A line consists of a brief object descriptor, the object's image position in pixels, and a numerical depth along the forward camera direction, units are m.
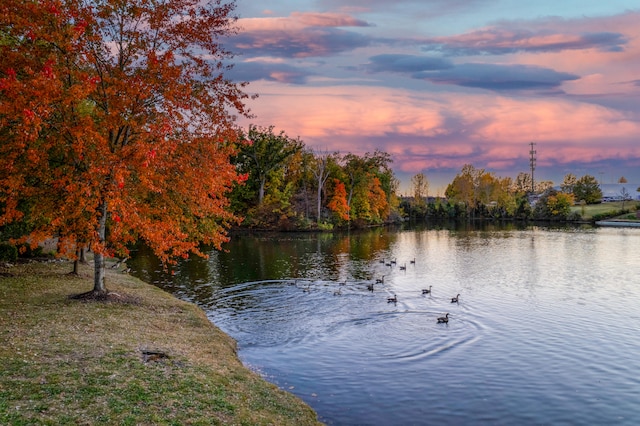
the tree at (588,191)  191.38
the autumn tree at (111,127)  23.45
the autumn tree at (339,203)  127.12
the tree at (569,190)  197.38
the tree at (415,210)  199.00
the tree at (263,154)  121.81
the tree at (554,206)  165.88
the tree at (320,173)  124.38
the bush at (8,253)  39.25
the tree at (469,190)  196.38
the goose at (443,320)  32.47
